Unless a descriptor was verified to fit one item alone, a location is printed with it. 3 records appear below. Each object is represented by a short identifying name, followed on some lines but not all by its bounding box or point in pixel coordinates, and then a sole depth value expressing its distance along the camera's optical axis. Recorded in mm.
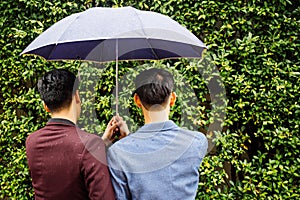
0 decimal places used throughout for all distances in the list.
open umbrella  2207
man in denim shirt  2008
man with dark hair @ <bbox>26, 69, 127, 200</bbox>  2002
